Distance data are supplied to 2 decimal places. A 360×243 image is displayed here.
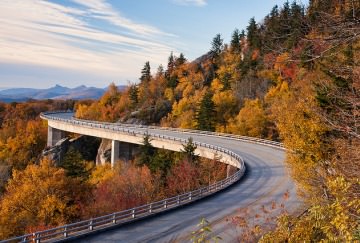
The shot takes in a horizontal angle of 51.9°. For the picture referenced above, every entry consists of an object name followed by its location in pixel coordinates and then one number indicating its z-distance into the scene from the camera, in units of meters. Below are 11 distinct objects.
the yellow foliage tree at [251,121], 65.88
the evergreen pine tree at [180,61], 122.12
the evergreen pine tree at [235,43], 113.88
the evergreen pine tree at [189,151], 49.22
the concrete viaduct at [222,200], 19.23
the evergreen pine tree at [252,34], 98.63
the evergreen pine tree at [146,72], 122.81
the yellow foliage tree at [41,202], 35.12
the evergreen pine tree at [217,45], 121.75
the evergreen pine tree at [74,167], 46.78
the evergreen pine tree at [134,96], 105.88
